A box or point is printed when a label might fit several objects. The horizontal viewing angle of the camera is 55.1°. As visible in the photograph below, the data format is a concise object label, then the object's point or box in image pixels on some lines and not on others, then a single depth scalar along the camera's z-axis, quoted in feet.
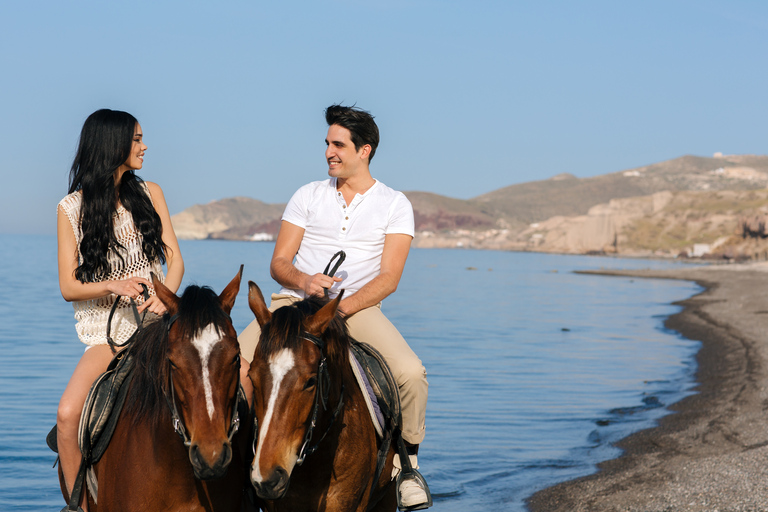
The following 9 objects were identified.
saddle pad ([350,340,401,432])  15.67
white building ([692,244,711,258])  403.75
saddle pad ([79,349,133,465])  13.58
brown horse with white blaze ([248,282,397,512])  11.40
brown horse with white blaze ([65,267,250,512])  10.98
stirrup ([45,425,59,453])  16.35
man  16.44
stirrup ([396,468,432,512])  16.58
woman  14.38
